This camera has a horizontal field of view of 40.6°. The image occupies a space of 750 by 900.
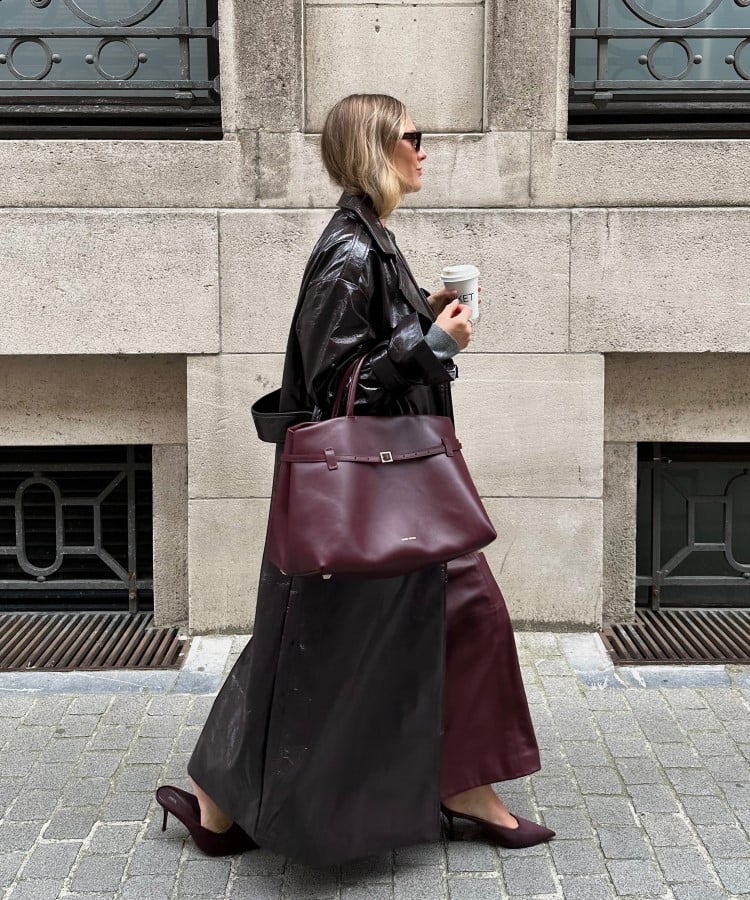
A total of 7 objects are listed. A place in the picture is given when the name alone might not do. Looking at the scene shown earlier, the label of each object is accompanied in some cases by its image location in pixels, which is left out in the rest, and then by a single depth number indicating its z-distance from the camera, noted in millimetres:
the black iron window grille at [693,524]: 5266
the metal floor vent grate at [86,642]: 4617
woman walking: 2648
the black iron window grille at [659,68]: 4949
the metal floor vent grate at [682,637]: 4602
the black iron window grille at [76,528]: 5238
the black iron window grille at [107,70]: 4957
